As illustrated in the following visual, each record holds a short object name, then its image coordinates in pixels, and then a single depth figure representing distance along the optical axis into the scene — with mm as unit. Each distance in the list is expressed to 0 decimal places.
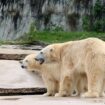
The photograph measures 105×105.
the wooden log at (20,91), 16951
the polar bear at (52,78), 15799
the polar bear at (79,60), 14461
